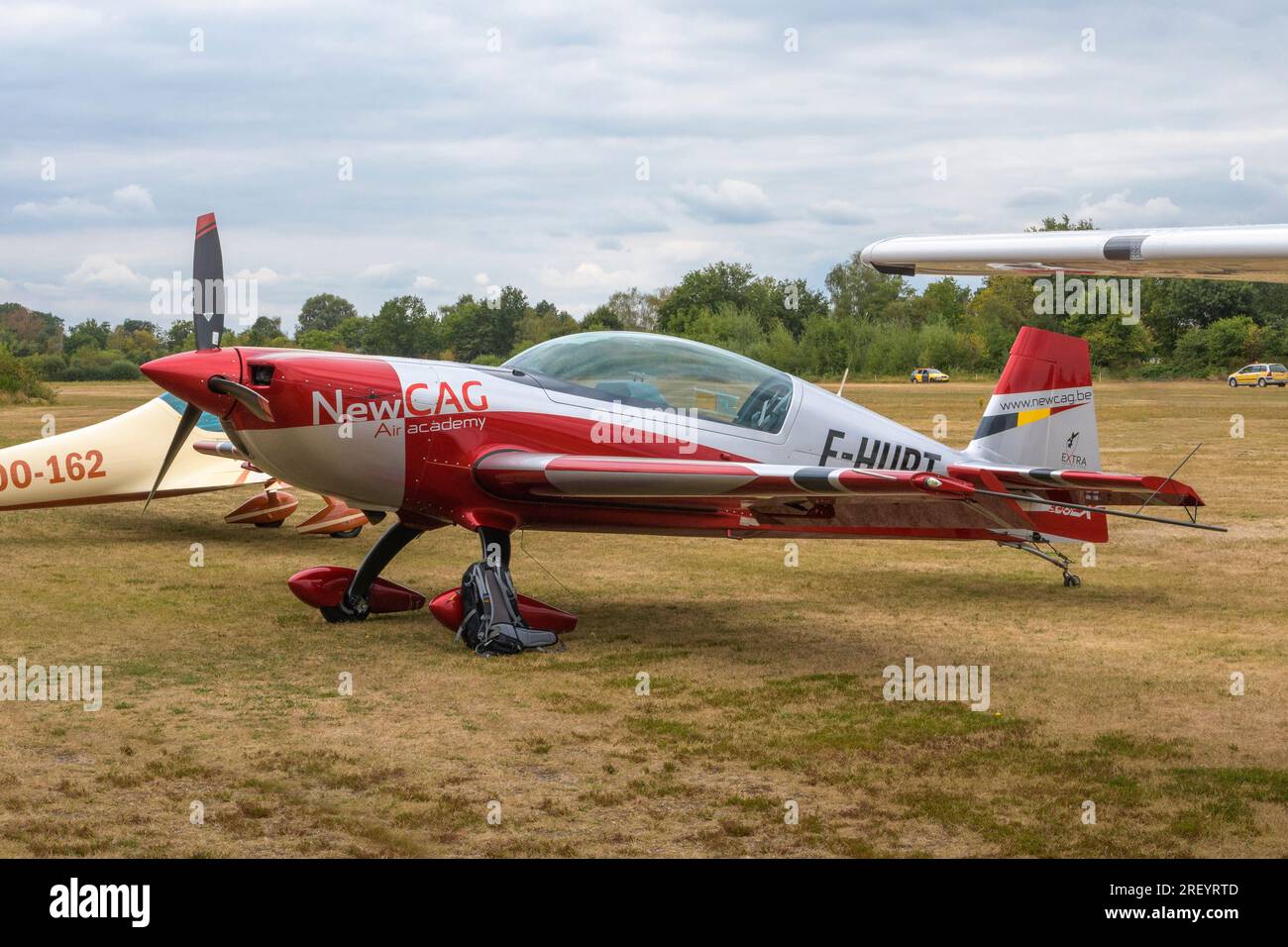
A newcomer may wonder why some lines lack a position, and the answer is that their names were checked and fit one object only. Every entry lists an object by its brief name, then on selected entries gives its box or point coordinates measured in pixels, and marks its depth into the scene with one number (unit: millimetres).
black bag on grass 8000
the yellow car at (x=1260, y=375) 50434
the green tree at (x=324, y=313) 28855
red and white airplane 7906
